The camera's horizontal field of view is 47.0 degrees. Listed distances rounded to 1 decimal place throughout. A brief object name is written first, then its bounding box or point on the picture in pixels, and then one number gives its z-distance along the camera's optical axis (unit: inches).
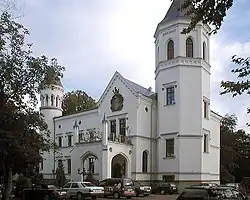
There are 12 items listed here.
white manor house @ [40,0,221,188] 1211.5
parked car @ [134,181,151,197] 1011.6
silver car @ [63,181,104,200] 915.4
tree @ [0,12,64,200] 599.2
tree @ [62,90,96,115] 2047.9
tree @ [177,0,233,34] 247.1
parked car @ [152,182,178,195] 1127.0
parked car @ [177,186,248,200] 460.8
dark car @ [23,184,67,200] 803.0
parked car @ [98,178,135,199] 955.7
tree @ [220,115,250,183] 1651.0
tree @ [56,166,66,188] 1361.0
